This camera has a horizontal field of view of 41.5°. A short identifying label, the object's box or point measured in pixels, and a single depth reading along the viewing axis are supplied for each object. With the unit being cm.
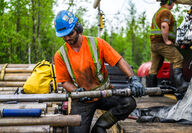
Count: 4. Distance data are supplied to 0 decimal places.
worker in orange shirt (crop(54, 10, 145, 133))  351
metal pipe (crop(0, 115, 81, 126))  243
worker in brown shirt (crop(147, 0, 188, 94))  564
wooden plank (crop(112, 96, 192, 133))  360
